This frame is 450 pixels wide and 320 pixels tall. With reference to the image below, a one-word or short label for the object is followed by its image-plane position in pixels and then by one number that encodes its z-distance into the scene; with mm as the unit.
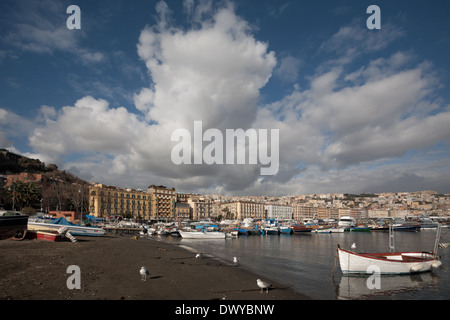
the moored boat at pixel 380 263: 20203
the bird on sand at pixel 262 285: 13188
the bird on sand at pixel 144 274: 13533
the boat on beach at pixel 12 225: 23983
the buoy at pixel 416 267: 21656
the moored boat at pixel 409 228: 100688
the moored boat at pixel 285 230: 80162
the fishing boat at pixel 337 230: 88675
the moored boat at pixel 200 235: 56906
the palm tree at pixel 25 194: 63125
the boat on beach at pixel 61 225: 36719
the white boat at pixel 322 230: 86950
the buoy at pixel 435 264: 23109
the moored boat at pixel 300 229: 87750
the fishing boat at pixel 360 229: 100788
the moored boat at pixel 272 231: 77125
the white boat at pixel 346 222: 106438
